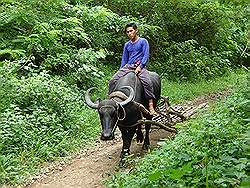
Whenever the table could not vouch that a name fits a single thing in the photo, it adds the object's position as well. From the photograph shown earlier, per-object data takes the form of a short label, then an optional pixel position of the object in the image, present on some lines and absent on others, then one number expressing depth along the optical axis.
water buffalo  7.36
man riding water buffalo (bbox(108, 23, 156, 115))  8.53
